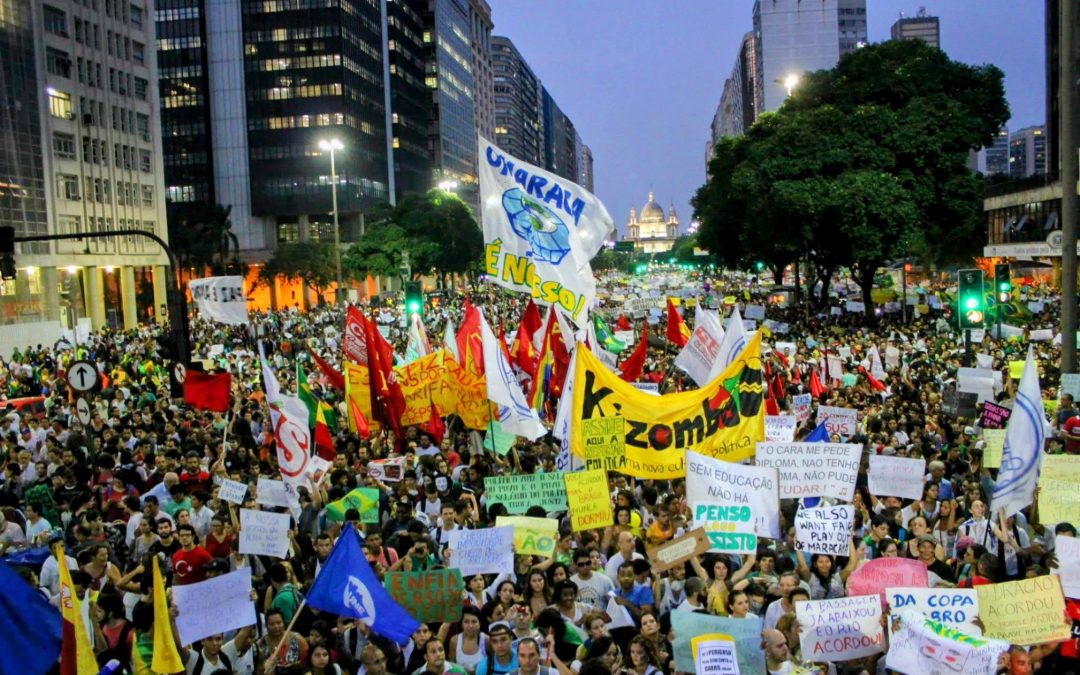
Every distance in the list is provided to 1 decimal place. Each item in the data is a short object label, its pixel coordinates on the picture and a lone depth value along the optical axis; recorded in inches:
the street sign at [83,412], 623.8
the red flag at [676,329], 850.1
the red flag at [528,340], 735.1
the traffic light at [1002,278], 786.8
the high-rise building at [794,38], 5290.4
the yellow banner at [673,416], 429.4
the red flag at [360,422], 619.8
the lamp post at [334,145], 1817.2
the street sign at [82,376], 639.1
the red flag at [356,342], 647.8
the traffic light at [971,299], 754.2
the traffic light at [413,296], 1172.5
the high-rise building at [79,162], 1920.5
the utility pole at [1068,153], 553.9
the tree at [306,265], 2933.1
